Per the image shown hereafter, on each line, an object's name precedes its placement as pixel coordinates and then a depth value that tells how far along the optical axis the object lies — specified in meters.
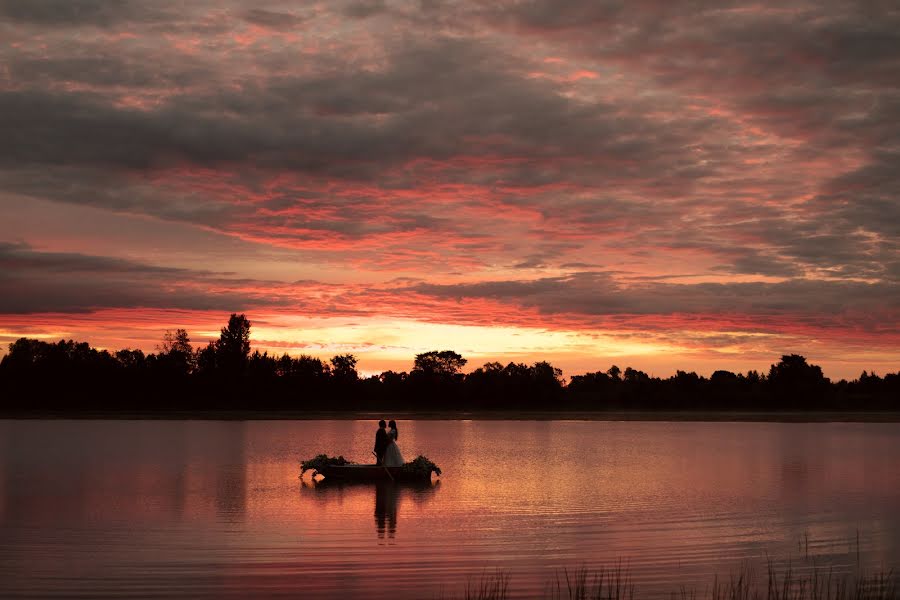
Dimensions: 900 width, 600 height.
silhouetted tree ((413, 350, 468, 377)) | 191.98
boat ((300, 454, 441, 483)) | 41.16
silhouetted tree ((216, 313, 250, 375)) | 171.25
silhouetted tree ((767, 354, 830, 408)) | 181.25
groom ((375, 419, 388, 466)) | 41.06
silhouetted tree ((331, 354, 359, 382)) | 183.00
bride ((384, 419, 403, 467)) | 41.06
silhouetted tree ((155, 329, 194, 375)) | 163.12
